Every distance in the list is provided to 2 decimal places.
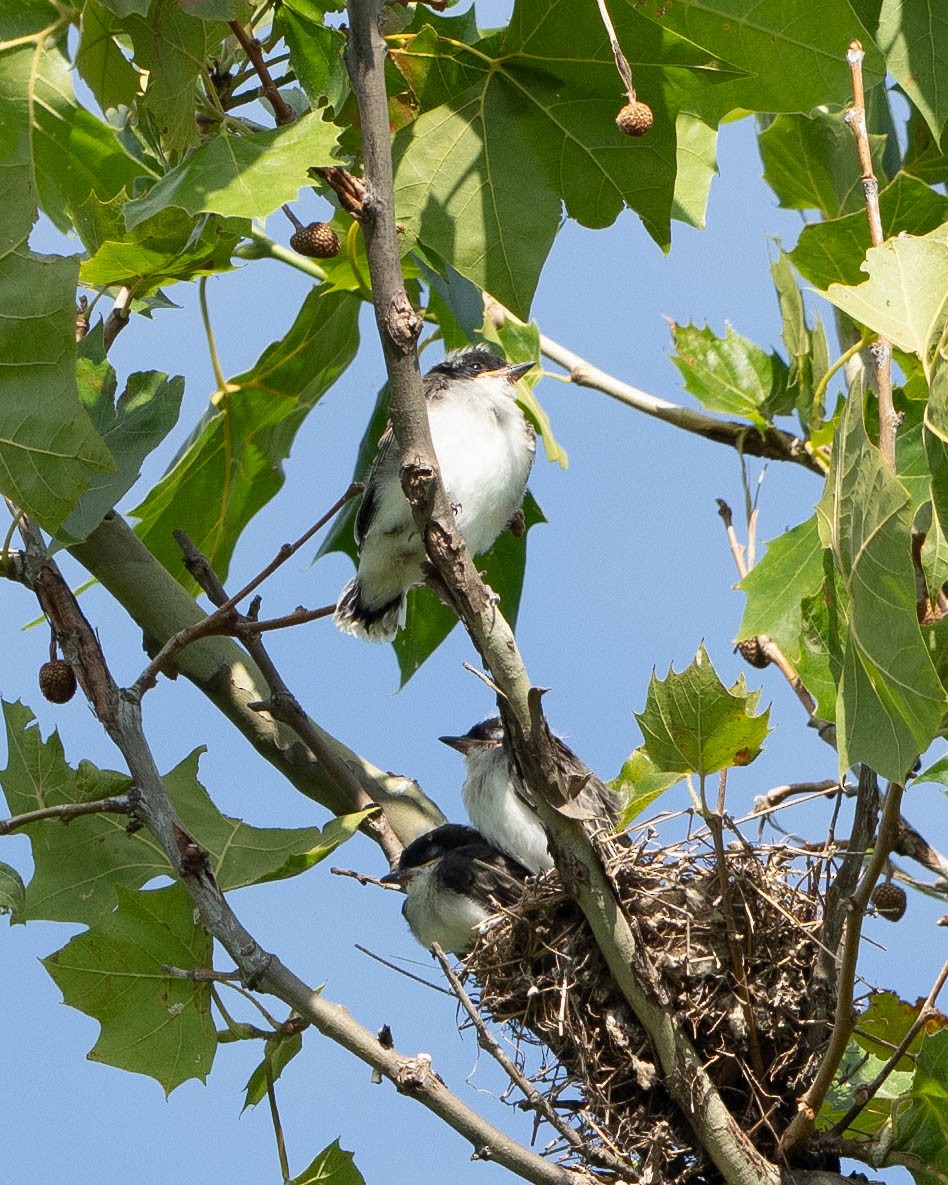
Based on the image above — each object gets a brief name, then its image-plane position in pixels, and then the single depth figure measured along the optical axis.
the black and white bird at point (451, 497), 8.75
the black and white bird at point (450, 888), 7.91
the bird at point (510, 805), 8.46
